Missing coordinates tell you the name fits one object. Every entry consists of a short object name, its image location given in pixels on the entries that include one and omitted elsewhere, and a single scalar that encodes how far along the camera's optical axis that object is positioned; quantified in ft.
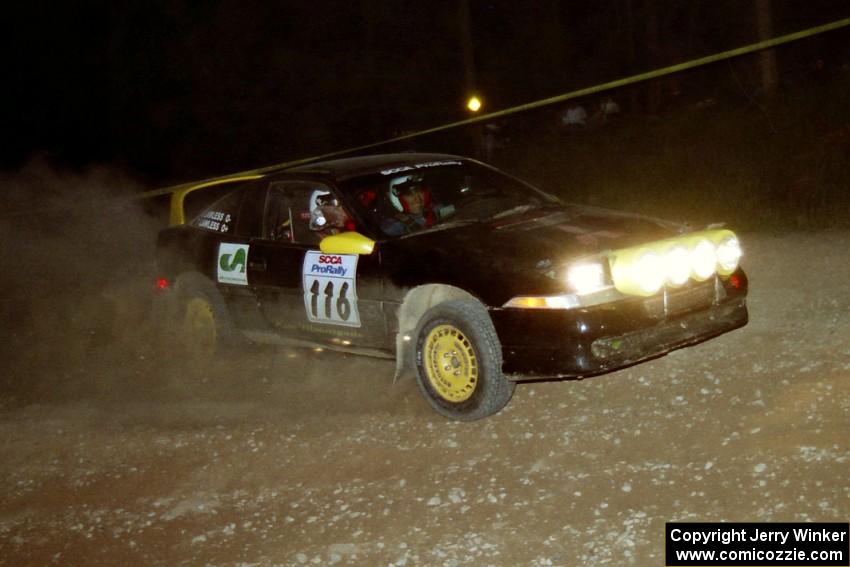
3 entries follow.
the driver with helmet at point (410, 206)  19.54
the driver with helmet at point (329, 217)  20.11
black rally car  16.55
